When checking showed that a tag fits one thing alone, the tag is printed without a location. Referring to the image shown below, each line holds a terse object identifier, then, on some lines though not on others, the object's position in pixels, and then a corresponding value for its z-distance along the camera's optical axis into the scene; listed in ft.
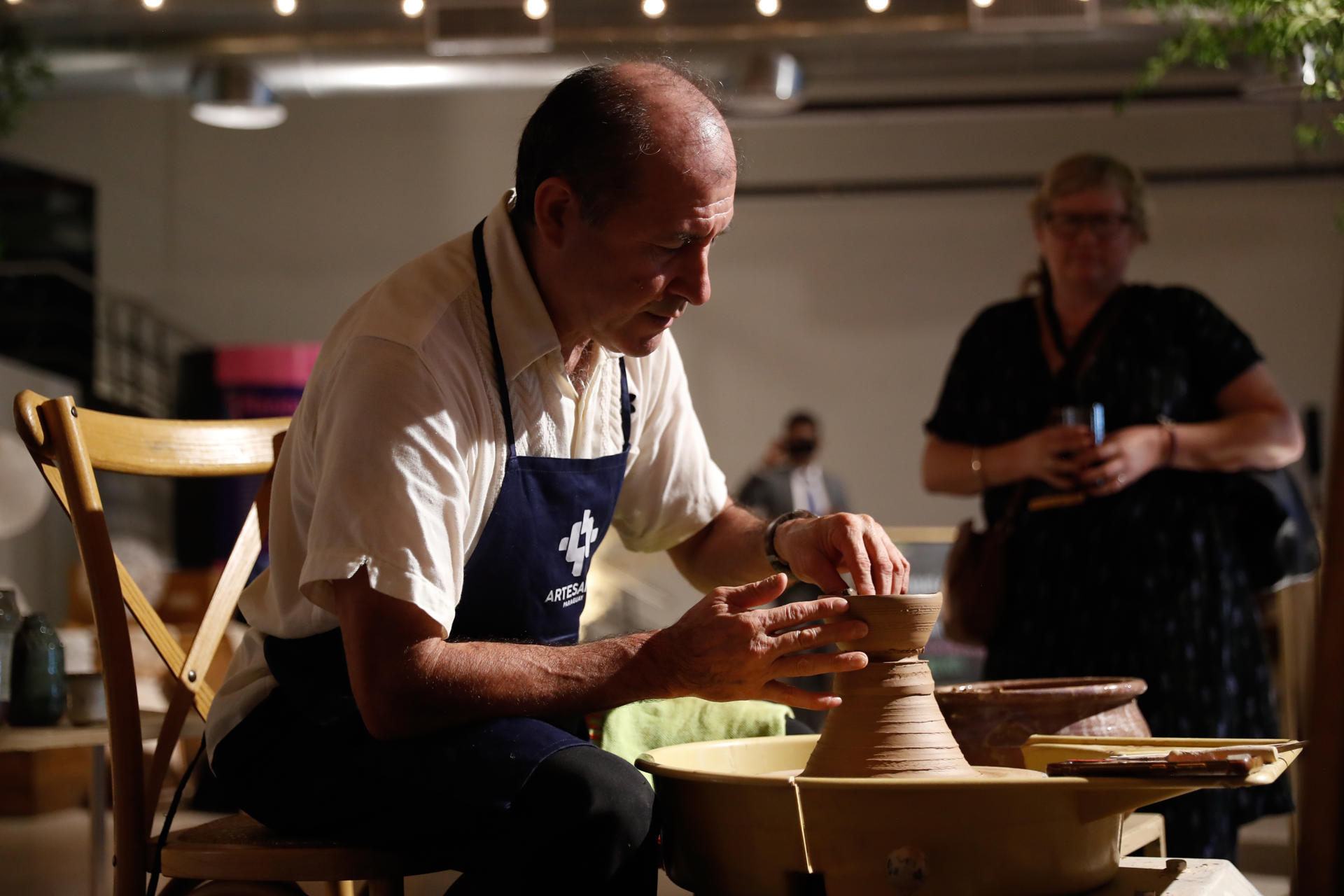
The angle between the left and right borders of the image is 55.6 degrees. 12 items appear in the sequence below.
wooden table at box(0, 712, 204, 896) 7.43
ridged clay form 4.60
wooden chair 4.58
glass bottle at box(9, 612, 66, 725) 8.00
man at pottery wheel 4.39
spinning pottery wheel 3.97
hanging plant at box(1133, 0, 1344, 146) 7.35
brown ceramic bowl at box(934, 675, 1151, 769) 5.31
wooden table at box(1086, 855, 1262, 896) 4.38
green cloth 5.60
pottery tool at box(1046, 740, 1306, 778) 3.81
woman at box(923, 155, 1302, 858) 7.97
